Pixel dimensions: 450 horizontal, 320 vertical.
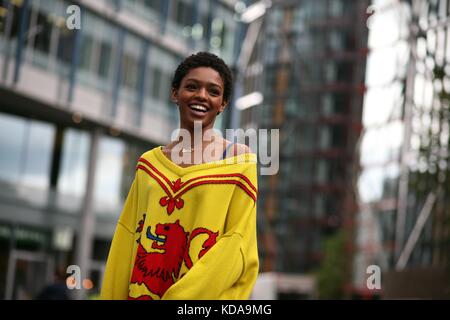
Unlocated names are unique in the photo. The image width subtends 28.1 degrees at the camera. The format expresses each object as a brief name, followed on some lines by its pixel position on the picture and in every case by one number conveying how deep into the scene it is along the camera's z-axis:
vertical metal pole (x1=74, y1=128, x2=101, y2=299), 30.05
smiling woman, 2.56
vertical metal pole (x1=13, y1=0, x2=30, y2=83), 26.11
